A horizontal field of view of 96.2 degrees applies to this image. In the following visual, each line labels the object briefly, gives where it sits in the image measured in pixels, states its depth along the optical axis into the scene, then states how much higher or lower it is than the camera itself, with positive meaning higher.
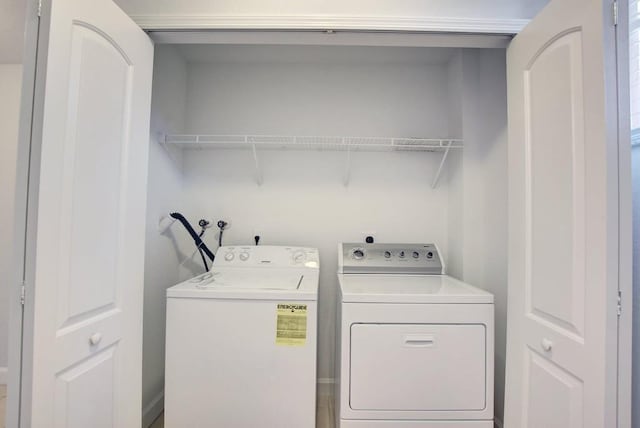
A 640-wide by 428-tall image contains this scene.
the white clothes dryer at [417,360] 1.37 -0.64
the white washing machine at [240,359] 1.42 -0.68
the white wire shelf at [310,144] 2.08 +0.60
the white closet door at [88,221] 0.84 -0.01
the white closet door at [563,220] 0.83 +0.03
